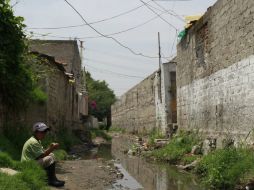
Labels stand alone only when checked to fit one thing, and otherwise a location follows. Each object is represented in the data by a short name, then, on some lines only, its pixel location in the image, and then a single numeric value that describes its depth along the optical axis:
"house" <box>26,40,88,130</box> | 14.79
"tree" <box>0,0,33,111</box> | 11.23
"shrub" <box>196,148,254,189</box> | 8.65
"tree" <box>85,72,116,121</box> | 60.62
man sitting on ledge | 8.55
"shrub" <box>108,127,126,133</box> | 40.18
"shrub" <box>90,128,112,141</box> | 29.36
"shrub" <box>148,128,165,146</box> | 18.64
